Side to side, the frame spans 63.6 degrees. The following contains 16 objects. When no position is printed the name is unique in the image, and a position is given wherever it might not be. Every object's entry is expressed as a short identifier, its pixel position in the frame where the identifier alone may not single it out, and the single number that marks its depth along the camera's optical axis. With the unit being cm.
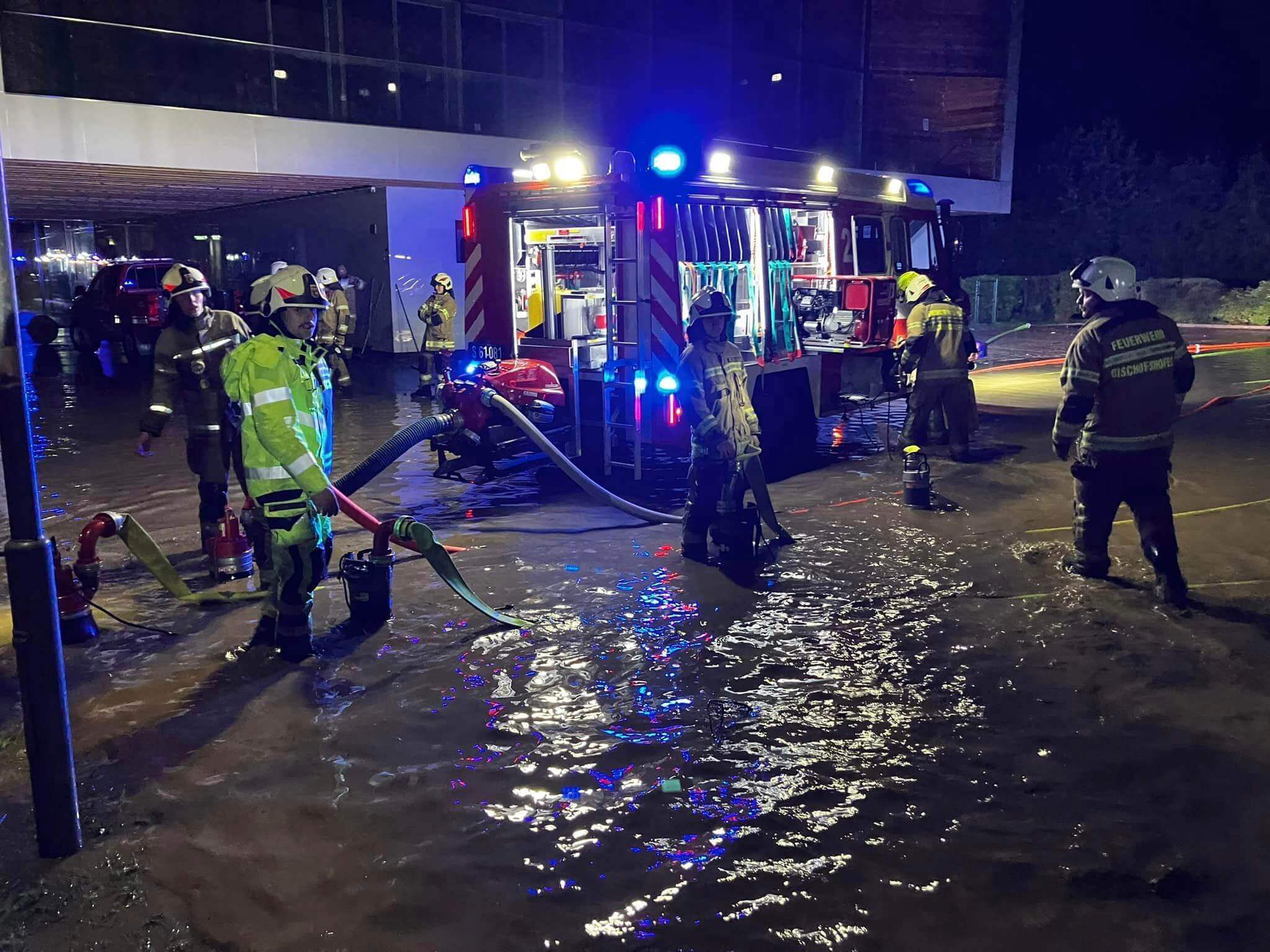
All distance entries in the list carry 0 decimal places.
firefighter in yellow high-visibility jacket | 449
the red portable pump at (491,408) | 861
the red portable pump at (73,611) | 514
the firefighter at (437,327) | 1391
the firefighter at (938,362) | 943
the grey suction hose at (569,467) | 703
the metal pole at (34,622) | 294
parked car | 1836
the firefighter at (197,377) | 626
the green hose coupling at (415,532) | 511
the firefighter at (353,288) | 1914
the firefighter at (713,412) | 621
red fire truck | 858
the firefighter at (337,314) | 1065
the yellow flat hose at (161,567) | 559
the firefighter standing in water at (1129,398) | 548
